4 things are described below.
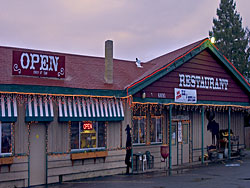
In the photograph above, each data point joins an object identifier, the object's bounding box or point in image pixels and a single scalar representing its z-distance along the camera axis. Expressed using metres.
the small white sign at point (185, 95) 18.82
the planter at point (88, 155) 14.72
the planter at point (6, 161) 12.81
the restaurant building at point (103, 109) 13.62
